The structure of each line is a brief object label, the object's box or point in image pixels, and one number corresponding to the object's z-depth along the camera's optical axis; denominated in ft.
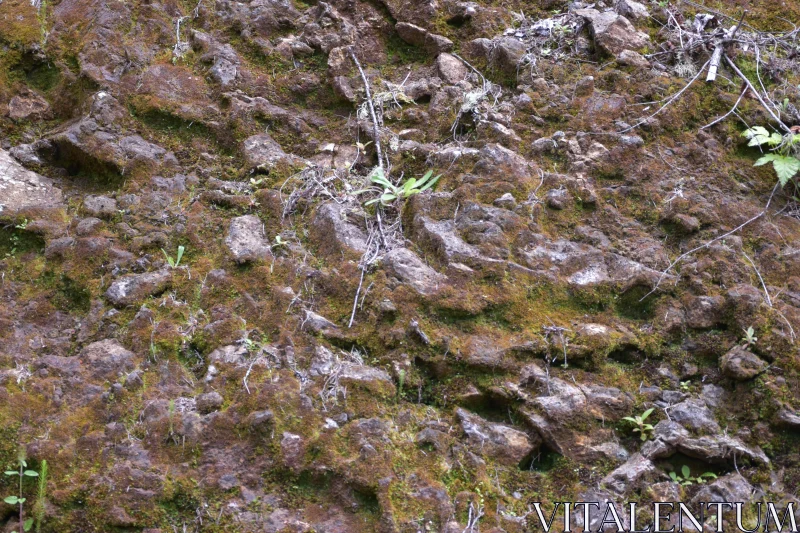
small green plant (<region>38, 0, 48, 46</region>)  14.89
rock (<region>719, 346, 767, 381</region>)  10.31
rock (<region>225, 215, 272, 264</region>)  11.94
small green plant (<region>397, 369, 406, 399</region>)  10.54
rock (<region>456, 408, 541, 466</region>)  9.96
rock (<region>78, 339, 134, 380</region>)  10.43
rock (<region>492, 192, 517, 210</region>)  12.39
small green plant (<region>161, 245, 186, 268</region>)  11.86
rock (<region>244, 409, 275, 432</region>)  9.71
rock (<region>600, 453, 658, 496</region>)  9.61
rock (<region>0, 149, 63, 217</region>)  12.55
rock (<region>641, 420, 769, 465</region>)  9.76
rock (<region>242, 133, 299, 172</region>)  13.56
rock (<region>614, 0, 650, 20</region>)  15.30
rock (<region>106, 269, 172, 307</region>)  11.35
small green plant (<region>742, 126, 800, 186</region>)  12.15
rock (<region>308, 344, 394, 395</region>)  10.34
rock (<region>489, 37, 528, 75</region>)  14.64
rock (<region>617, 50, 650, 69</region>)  14.39
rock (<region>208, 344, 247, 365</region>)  10.61
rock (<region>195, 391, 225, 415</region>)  10.04
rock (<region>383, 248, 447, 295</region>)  11.35
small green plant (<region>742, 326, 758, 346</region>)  10.61
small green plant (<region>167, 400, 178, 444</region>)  9.69
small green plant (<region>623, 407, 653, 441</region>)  10.07
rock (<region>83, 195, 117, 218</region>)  12.51
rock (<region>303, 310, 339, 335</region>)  11.01
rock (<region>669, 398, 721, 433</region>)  10.03
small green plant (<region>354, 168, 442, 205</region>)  12.65
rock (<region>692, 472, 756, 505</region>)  9.40
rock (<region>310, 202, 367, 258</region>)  12.11
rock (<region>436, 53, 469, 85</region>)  14.85
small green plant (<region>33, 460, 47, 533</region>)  9.04
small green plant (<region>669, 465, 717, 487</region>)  9.68
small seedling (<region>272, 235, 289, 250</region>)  12.21
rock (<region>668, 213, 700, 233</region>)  12.12
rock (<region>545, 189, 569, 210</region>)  12.53
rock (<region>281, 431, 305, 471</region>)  9.45
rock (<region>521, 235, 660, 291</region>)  11.59
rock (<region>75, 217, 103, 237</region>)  12.14
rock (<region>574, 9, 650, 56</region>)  14.73
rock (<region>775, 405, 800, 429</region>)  9.87
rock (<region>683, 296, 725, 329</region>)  11.10
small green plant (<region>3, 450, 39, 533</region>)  8.98
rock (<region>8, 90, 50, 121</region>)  14.14
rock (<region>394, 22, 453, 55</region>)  15.30
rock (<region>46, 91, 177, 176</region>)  13.25
